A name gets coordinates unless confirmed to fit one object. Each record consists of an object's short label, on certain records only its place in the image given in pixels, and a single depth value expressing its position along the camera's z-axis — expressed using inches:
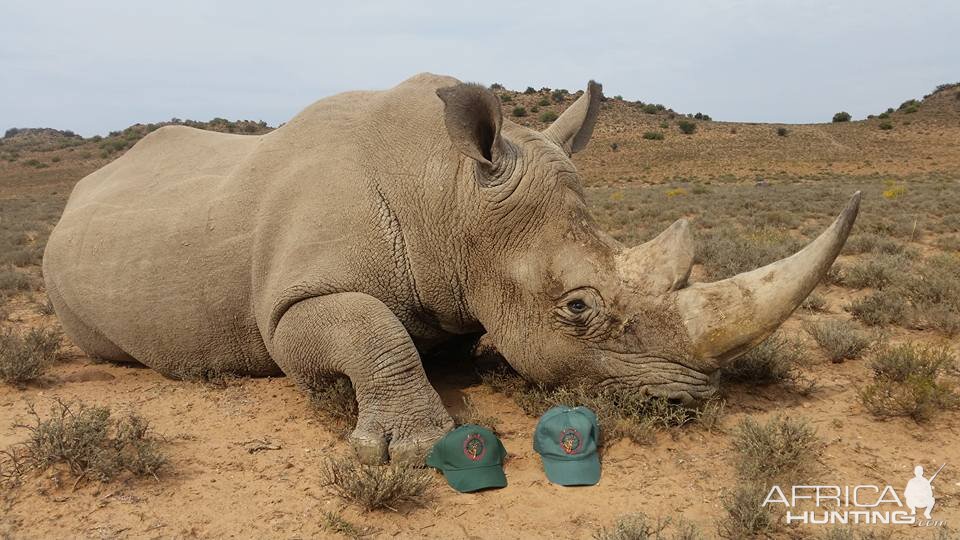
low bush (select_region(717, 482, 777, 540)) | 109.4
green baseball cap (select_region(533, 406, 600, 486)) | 129.6
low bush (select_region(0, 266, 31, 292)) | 339.9
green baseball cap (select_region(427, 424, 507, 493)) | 127.3
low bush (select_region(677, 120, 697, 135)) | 1916.8
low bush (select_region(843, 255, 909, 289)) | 288.2
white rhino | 137.1
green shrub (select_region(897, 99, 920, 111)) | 2244.6
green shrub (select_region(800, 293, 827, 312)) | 262.1
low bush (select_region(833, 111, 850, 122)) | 2422.5
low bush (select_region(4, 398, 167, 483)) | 129.1
